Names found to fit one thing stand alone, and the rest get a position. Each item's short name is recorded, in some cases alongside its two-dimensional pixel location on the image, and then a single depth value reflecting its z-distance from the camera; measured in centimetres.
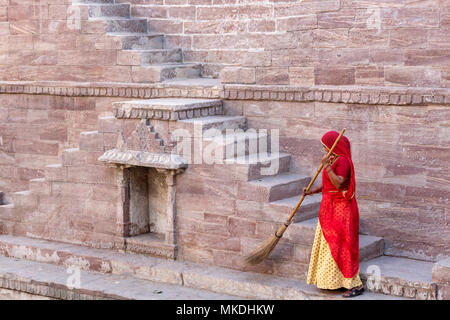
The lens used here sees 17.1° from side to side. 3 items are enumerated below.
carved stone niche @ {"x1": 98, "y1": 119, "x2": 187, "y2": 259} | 1762
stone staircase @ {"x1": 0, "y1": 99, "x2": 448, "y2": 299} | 1581
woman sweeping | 1524
